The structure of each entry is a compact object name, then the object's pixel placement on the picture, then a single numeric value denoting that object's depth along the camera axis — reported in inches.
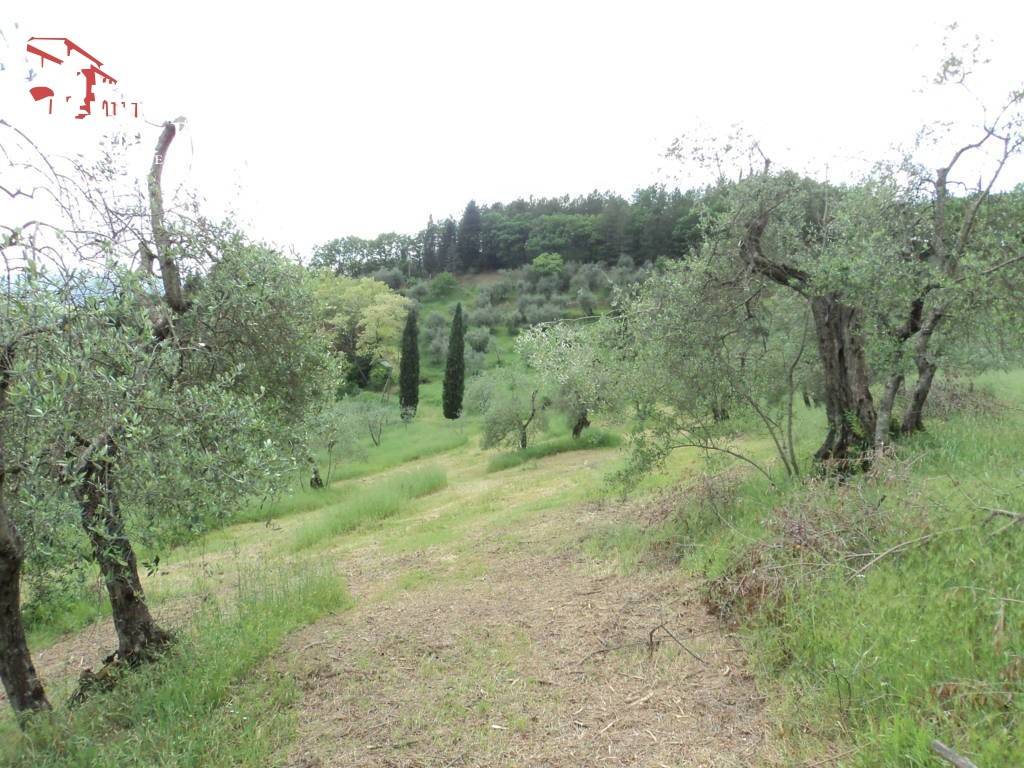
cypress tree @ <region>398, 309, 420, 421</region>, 1930.4
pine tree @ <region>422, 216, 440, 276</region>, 3757.4
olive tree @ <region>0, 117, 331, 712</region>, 167.3
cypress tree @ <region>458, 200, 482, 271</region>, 3693.4
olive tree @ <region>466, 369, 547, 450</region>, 1062.4
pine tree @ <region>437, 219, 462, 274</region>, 3678.6
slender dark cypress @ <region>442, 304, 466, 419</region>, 1828.2
